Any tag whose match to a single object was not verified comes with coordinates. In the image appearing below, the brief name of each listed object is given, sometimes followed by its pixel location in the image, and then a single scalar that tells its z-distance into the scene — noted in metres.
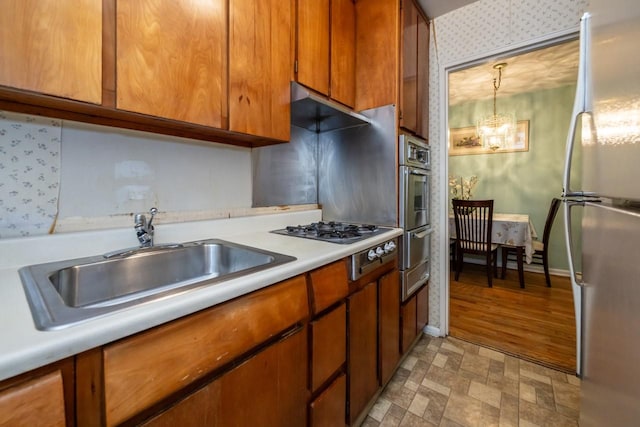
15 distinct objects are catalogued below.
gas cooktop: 1.28
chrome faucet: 1.04
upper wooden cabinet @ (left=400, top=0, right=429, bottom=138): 1.76
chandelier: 3.42
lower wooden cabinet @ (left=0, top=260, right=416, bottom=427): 0.45
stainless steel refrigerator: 0.56
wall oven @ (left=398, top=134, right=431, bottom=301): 1.70
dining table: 3.11
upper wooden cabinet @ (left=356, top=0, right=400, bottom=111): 1.69
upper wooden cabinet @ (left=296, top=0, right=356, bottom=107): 1.42
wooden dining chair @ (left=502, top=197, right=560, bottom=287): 3.08
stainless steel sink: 0.52
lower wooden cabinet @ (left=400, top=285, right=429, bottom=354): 1.73
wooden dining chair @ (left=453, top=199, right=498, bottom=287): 3.06
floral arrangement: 4.08
